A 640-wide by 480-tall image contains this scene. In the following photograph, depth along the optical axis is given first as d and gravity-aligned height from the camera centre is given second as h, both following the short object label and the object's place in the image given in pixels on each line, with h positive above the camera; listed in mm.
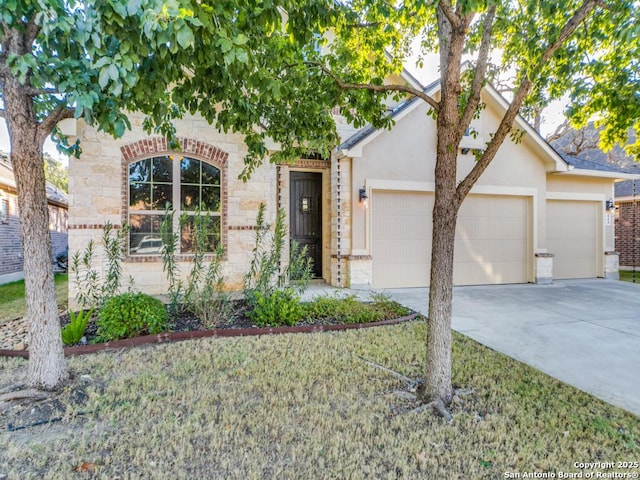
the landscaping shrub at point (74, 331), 4473 -1198
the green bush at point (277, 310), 5402 -1134
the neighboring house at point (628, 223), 13180 +452
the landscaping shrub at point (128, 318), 4605 -1084
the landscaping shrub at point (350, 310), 5711 -1242
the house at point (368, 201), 6863 +782
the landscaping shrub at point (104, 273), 5320 -595
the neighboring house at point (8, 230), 10859 +196
